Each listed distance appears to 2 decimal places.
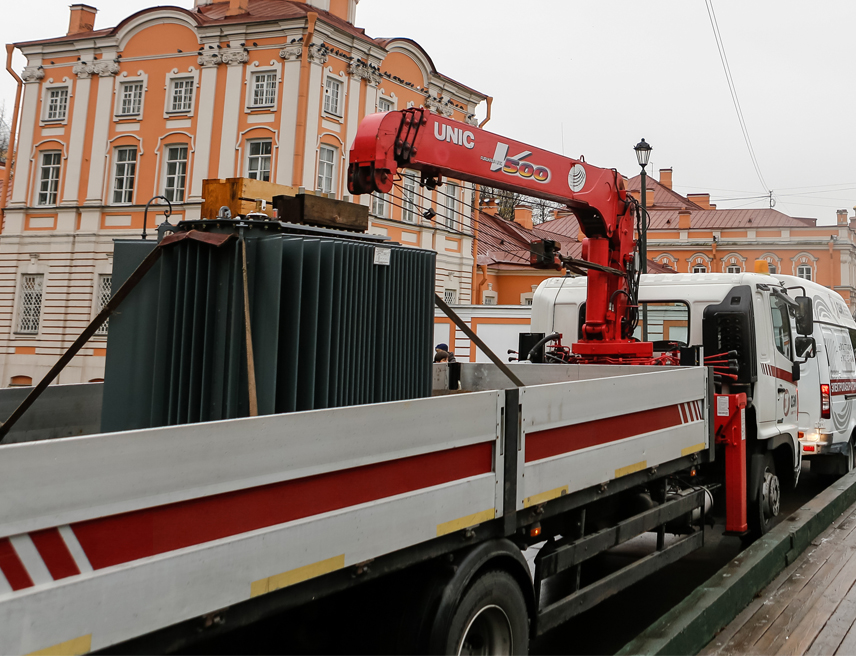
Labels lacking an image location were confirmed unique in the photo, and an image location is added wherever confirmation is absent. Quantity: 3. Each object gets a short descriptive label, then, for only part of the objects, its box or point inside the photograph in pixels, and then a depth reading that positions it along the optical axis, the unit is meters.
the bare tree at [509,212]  44.84
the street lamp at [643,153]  14.19
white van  8.62
